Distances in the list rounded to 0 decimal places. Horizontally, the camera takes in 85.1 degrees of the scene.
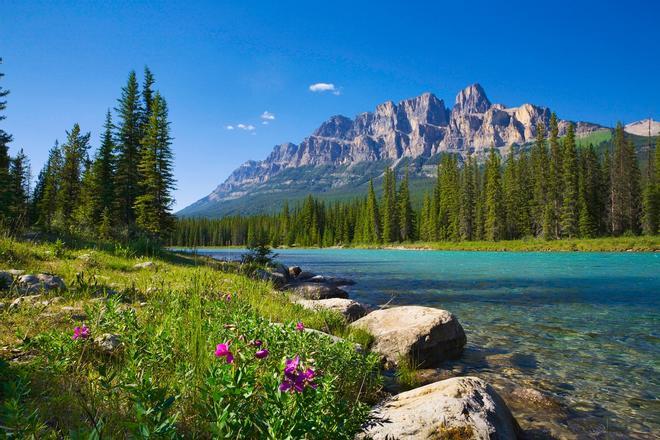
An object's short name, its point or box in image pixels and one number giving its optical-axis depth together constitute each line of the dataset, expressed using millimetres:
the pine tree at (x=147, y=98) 36531
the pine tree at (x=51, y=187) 49969
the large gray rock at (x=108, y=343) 3865
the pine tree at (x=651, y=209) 54322
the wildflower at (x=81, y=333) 3277
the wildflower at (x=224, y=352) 2148
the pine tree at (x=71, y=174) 47281
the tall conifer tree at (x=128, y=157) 34156
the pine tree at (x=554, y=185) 60938
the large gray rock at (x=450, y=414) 3555
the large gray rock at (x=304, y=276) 21841
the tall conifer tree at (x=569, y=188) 59344
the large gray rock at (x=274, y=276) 15428
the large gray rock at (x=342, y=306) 9195
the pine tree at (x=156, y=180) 30578
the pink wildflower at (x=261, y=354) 2280
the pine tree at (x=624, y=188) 61225
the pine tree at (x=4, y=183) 18625
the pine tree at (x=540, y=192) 60906
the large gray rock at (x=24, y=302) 4961
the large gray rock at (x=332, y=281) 19562
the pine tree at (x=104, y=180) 35781
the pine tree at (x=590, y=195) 58281
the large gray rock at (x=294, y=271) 22769
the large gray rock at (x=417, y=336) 7195
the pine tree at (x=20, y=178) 36047
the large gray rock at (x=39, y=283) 6070
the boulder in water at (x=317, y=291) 13956
